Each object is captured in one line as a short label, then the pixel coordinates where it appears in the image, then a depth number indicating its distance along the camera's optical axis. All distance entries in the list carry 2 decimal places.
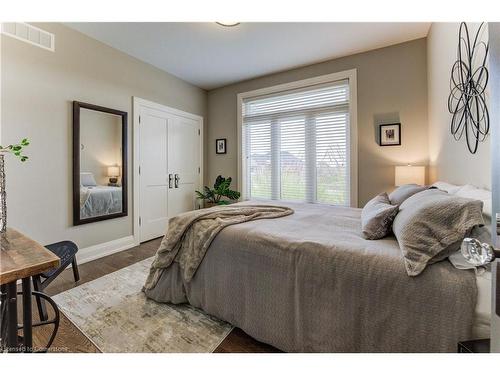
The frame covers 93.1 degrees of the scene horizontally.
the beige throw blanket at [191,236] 1.70
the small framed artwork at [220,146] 4.47
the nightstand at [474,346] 0.84
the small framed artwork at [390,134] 3.04
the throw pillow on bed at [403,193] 1.81
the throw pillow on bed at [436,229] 1.03
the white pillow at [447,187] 1.61
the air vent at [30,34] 2.22
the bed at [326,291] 1.00
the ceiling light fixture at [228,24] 2.56
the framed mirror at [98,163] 2.73
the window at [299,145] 3.45
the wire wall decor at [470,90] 1.40
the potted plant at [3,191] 1.17
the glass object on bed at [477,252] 0.49
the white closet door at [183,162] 3.99
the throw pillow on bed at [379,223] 1.40
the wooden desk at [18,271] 0.76
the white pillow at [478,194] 1.11
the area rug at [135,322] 1.45
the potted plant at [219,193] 4.18
